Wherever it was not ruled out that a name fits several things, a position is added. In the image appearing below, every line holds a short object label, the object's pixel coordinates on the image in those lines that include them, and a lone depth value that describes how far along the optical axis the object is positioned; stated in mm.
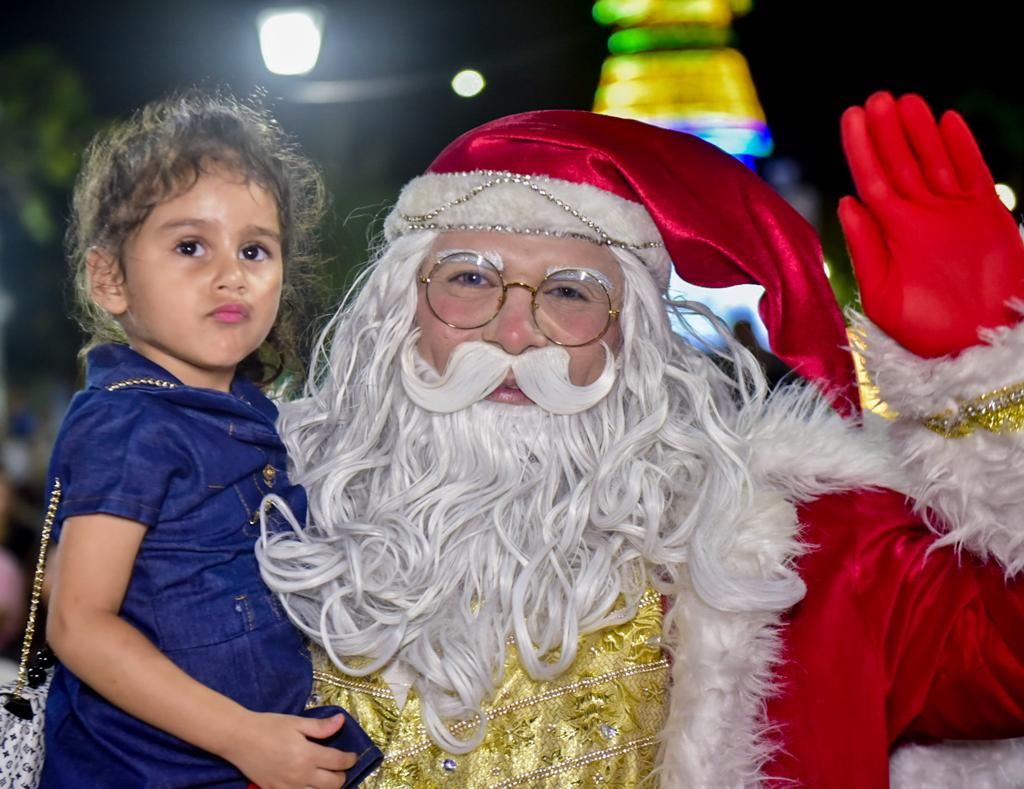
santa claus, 2371
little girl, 2232
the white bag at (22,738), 2346
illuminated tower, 9594
